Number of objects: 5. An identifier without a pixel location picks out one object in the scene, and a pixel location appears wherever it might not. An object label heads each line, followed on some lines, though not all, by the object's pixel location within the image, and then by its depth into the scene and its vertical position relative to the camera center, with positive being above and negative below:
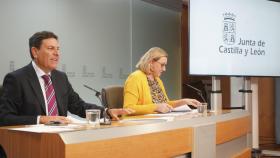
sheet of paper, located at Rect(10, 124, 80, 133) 1.50 -0.18
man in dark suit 2.24 -0.03
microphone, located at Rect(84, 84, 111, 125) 1.83 -0.17
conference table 1.43 -0.23
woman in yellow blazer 3.02 -0.03
